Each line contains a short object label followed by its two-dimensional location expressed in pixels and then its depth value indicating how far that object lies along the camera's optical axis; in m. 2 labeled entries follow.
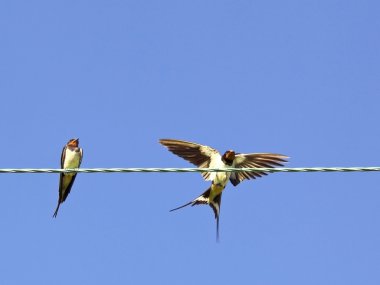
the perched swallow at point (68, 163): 18.17
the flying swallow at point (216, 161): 16.12
